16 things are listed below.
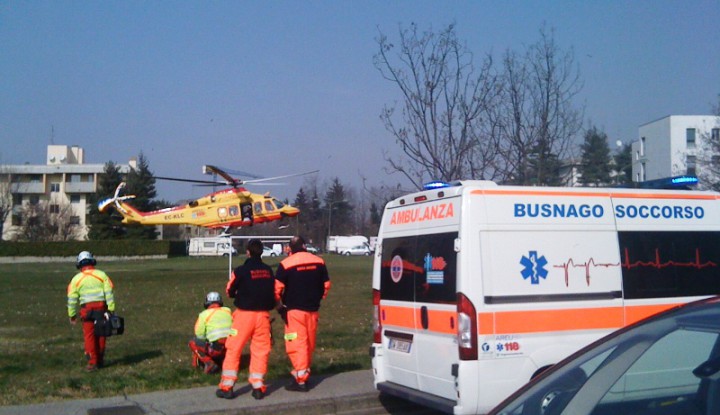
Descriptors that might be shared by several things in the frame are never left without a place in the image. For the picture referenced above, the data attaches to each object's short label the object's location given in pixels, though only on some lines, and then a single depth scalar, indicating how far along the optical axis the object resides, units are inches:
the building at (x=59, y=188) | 3922.2
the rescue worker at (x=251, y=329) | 364.8
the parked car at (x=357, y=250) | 3393.5
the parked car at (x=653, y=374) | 125.5
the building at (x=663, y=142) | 2267.8
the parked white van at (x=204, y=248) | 3393.2
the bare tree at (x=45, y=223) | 3558.1
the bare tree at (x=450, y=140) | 715.4
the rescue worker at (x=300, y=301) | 371.6
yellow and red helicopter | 1636.3
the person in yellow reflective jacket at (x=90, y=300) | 448.5
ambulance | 283.0
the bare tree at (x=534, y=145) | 703.7
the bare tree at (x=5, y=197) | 3577.8
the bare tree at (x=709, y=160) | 1138.7
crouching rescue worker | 440.1
